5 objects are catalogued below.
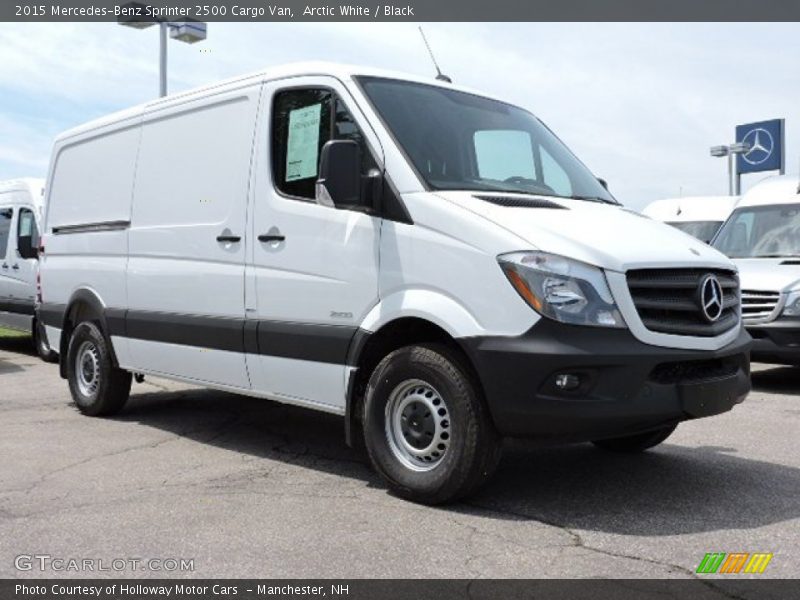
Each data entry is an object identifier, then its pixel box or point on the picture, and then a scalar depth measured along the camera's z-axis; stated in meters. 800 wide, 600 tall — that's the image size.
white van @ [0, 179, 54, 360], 12.23
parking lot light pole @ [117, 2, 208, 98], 14.53
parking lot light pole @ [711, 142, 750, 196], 30.80
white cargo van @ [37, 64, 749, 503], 4.11
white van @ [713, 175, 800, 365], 8.41
